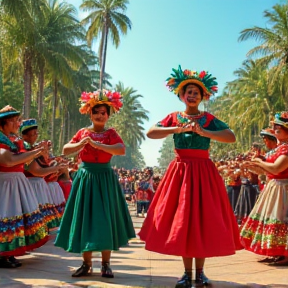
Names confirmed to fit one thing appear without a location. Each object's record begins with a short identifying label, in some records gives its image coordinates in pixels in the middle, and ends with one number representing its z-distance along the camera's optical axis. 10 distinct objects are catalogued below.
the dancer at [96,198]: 4.19
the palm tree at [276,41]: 23.27
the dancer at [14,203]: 4.69
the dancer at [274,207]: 5.13
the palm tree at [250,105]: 35.06
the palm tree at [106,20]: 30.83
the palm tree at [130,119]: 57.38
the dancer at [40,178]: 5.57
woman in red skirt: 3.80
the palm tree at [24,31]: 17.31
